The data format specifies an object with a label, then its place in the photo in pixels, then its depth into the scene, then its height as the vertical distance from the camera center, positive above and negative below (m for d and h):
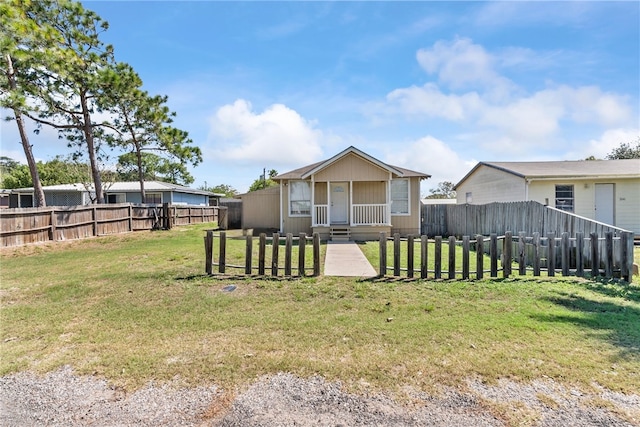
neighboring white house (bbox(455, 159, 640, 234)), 15.06 +1.15
